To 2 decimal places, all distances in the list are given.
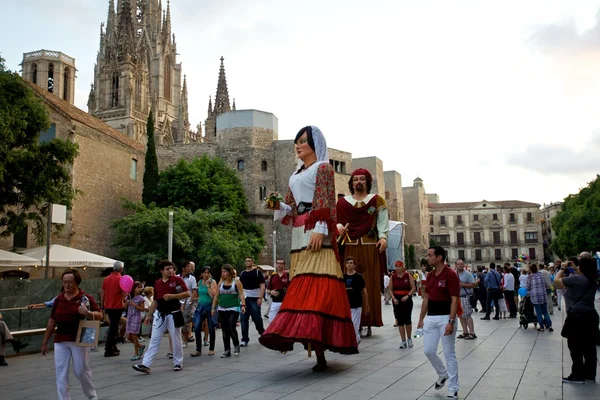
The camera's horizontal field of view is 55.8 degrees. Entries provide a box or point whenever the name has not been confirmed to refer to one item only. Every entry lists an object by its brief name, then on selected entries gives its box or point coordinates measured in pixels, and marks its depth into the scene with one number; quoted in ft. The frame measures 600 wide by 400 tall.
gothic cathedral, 285.02
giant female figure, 24.40
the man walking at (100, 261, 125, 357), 36.70
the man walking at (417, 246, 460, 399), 21.29
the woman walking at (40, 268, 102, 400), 20.54
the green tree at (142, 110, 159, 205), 139.13
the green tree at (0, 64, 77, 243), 65.05
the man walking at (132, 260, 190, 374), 28.91
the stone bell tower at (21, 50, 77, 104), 248.32
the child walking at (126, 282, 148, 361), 34.94
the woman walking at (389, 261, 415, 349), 34.88
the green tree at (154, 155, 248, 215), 140.15
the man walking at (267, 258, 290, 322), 40.02
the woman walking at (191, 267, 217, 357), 35.04
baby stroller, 46.57
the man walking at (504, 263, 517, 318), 57.31
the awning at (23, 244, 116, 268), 67.46
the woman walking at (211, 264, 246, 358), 34.06
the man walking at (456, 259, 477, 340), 39.93
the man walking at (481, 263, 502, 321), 55.98
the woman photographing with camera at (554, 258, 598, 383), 23.67
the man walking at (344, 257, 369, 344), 33.14
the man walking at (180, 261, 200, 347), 38.96
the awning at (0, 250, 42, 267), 65.26
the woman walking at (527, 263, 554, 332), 44.11
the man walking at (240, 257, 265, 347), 38.42
